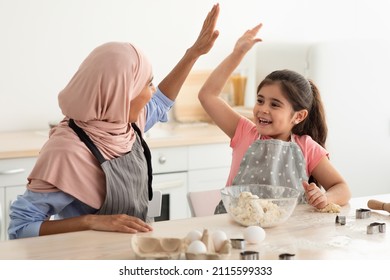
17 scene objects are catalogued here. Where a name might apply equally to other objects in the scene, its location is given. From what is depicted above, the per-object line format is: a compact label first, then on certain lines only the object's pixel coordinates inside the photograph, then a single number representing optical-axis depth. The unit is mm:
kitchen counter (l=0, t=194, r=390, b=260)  1817
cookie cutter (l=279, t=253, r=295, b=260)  1755
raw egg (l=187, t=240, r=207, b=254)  1708
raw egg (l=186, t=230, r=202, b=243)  1767
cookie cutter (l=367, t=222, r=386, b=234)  2018
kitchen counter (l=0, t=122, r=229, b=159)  3297
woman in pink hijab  2084
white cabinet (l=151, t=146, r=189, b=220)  3615
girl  2525
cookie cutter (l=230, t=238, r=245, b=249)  1855
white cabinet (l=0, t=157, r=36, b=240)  3271
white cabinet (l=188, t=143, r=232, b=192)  3723
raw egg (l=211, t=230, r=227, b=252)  1770
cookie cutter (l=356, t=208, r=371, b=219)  2186
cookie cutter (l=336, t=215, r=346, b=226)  2111
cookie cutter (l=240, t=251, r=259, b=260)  1747
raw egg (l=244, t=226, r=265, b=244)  1902
